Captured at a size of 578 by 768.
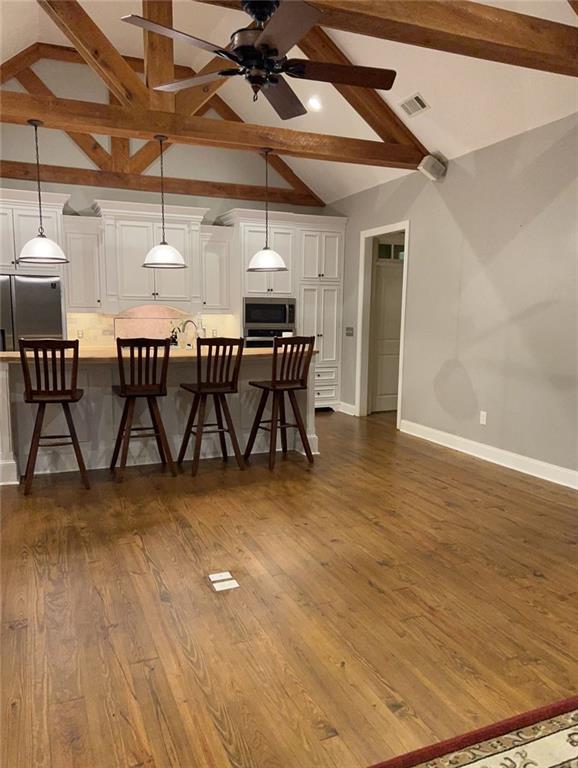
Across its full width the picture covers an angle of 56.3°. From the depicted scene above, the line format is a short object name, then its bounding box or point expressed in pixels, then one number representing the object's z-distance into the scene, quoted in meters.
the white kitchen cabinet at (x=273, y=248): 6.71
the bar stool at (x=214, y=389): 4.28
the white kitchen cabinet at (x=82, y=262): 6.04
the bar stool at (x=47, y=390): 3.73
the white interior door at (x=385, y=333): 6.94
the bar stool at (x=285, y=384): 4.50
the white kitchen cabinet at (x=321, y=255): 6.99
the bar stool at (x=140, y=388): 4.05
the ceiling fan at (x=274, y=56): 2.20
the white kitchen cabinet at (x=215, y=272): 6.70
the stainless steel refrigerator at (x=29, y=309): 5.62
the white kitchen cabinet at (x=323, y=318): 7.08
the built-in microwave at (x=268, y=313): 6.75
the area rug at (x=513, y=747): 1.61
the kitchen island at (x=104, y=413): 4.09
